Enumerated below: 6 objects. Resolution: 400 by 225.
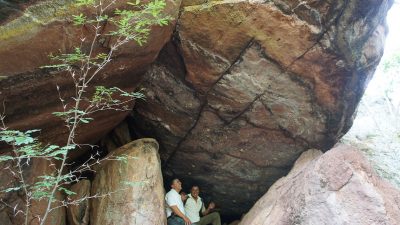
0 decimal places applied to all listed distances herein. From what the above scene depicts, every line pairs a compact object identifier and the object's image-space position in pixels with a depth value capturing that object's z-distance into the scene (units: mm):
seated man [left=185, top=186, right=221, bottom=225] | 9722
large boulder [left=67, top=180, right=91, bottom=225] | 8626
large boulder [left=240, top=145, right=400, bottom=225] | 6078
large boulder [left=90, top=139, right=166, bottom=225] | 8234
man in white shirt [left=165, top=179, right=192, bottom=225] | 8945
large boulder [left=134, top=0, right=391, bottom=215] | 7539
